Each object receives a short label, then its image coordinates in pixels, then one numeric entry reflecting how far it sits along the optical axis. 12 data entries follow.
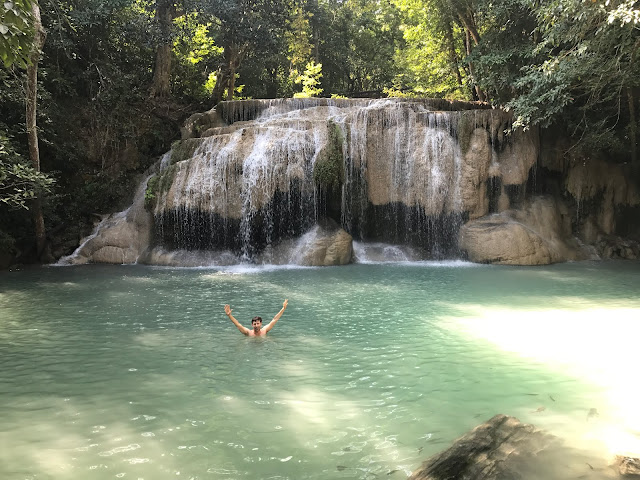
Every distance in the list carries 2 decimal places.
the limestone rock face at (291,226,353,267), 13.85
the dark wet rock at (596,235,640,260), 15.63
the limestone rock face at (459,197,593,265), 14.02
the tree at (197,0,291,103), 18.89
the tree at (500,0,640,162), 10.26
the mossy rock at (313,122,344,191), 14.89
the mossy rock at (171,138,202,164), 15.55
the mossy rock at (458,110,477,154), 15.38
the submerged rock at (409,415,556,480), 3.34
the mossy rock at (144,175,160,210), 15.00
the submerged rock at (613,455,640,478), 3.31
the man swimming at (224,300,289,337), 6.78
